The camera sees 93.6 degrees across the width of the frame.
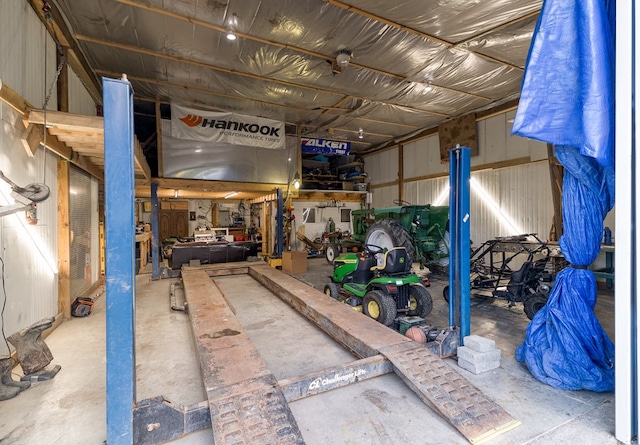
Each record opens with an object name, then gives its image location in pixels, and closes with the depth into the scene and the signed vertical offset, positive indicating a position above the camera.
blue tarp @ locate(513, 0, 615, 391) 2.20 +0.53
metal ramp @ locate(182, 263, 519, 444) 1.91 -1.24
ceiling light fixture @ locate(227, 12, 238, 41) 4.61 +3.12
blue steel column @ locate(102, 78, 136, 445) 1.74 -0.21
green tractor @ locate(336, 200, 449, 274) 7.36 -0.28
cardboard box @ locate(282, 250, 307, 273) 7.95 -1.06
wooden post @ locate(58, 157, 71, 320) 4.22 -0.31
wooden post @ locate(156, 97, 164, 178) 8.08 +2.25
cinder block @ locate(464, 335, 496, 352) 2.94 -1.22
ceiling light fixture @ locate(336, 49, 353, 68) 5.53 +3.05
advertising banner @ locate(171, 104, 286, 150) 8.29 +2.79
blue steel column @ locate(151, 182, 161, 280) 6.93 -0.44
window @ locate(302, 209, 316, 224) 12.87 +0.25
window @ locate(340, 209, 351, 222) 13.70 +0.30
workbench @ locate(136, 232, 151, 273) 8.21 -0.66
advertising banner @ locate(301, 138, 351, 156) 11.56 +3.01
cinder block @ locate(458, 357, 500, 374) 2.85 -1.41
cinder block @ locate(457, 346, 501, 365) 2.86 -1.30
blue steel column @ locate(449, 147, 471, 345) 3.07 -0.13
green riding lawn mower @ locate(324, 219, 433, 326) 4.01 -0.96
